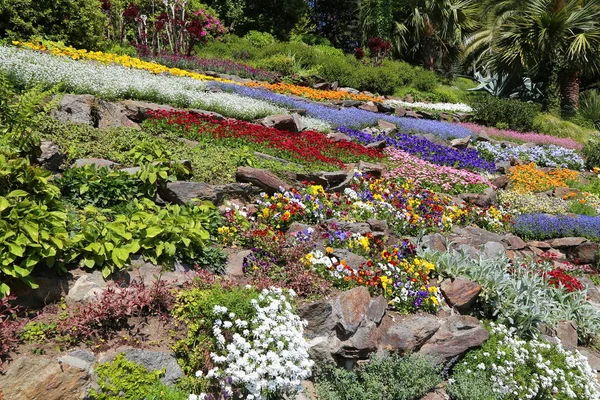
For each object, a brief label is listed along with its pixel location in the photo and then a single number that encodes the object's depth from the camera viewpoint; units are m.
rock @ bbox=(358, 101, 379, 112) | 15.92
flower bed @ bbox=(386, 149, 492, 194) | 9.22
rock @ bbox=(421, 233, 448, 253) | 6.25
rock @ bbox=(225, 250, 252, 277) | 4.85
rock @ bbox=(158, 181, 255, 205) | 5.48
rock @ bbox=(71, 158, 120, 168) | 5.62
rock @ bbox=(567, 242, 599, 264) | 8.01
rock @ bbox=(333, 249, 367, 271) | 5.28
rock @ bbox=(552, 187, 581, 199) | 10.83
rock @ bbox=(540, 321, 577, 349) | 5.50
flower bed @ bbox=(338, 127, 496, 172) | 10.98
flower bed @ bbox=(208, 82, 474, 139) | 12.58
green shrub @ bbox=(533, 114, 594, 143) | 18.38
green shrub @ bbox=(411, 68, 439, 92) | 25.42
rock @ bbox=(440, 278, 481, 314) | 5.23
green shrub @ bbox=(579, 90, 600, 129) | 20.52
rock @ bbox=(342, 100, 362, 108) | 15.86
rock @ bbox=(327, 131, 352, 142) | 10.41
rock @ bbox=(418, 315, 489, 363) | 4.69
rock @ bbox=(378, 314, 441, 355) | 4.53
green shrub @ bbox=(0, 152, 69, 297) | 3.41
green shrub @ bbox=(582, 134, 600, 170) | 13.99
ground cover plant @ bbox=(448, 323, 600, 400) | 4.58
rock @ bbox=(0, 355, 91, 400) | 3.03
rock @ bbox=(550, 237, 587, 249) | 8.18
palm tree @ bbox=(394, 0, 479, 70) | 30.88
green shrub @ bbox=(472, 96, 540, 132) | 18.16
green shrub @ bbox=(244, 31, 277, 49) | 26.70
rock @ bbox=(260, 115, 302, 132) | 10.09
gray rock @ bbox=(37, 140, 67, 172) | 5.43
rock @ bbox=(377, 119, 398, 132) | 12.50
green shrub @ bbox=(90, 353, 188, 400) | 3.28
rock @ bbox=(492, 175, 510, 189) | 10.49
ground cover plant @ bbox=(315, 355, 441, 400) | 4.07
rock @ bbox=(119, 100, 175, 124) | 8.34
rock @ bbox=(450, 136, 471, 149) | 12.70
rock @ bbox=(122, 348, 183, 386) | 3.54
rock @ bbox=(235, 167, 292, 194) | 6.45
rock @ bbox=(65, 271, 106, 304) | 3.86
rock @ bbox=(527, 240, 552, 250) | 8.12
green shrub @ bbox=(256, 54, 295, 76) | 20.34
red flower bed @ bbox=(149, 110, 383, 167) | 8.17
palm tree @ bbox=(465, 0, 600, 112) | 20.16
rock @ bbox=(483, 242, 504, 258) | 6.56
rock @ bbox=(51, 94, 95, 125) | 7.35
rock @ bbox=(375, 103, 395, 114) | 16.06
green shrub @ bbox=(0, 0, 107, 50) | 12.26
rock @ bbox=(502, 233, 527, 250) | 7.65
